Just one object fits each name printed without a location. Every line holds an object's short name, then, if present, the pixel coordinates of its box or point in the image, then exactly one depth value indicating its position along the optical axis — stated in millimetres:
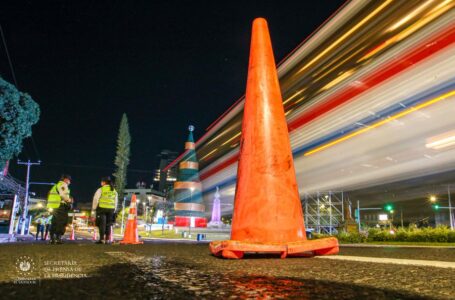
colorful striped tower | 40938
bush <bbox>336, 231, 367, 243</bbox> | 14962
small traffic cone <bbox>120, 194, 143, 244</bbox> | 10336
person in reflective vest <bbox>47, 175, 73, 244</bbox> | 9047
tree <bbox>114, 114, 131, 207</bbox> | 63731
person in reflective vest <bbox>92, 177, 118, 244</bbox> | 9281
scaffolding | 23188
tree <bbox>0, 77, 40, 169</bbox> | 18141
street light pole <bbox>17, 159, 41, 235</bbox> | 33775
